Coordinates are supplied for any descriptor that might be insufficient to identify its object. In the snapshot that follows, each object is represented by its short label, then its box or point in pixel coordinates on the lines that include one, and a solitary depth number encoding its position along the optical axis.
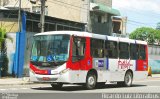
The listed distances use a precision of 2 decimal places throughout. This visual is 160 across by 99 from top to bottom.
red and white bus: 22.72
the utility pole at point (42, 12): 31.83
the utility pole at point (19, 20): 34.66
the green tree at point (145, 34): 142.14
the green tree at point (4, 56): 34.88
